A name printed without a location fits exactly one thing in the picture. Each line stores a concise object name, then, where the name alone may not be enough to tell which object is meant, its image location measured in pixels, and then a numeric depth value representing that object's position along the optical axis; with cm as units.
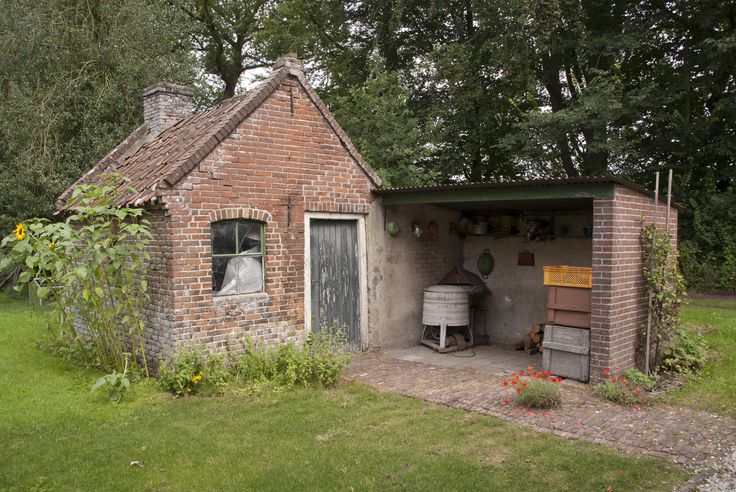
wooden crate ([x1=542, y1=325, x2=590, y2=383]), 727
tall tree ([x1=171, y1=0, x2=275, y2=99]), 2327
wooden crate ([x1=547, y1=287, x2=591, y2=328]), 734
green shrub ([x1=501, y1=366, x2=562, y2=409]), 625
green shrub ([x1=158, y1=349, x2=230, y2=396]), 690
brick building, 725
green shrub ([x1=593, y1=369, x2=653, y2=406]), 647
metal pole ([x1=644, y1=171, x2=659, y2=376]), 737
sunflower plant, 665
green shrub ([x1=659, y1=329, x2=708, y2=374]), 771
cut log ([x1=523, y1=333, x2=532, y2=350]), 955
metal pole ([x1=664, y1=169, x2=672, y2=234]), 725
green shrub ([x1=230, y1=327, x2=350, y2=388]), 734
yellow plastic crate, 732
